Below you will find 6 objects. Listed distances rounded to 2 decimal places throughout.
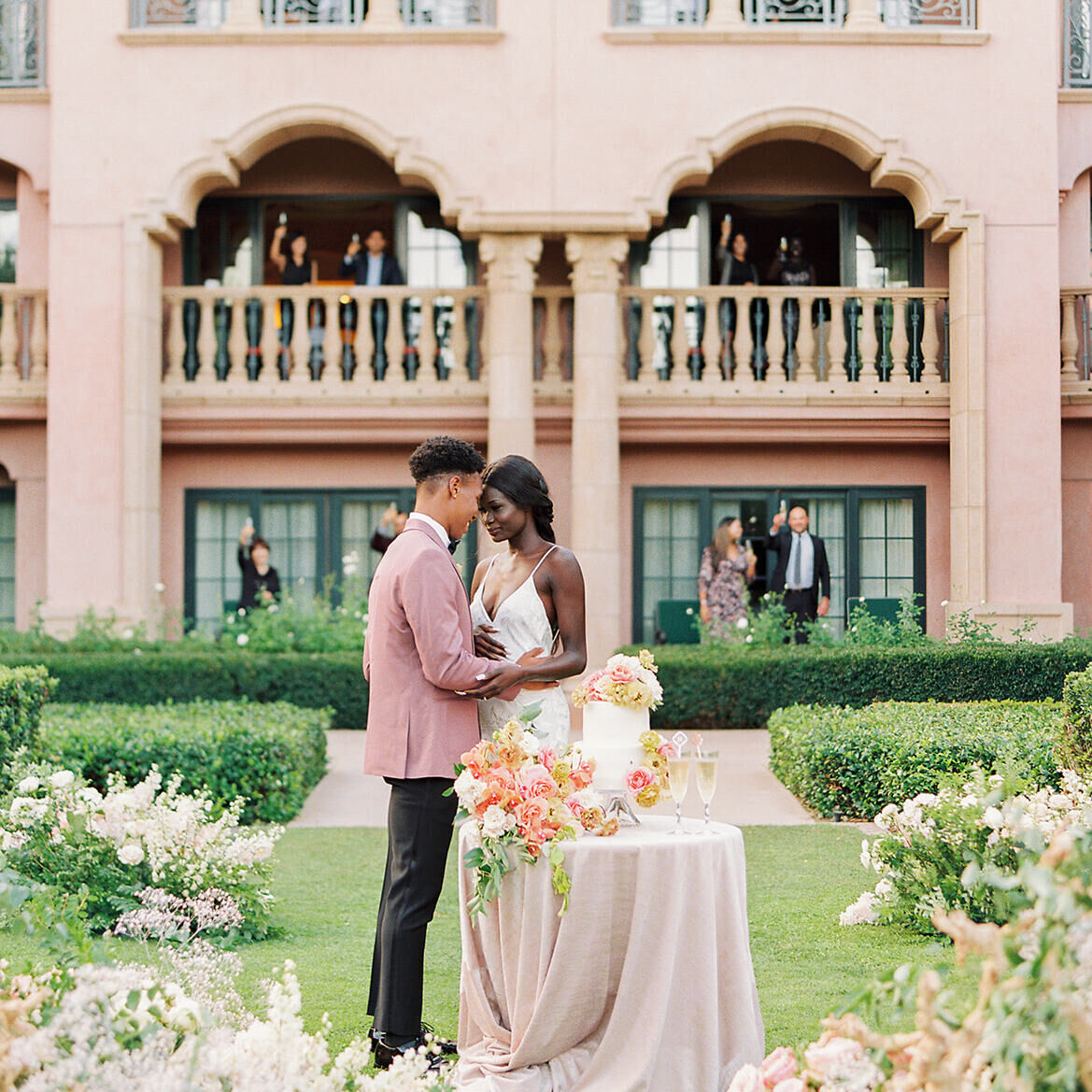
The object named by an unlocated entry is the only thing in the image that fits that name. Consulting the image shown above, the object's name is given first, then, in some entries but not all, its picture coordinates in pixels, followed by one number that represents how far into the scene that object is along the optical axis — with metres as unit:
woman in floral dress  16.16
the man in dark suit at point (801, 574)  16.03
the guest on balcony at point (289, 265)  17.05
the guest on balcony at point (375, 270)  17.19
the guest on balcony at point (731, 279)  17.00
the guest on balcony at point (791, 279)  17.02
